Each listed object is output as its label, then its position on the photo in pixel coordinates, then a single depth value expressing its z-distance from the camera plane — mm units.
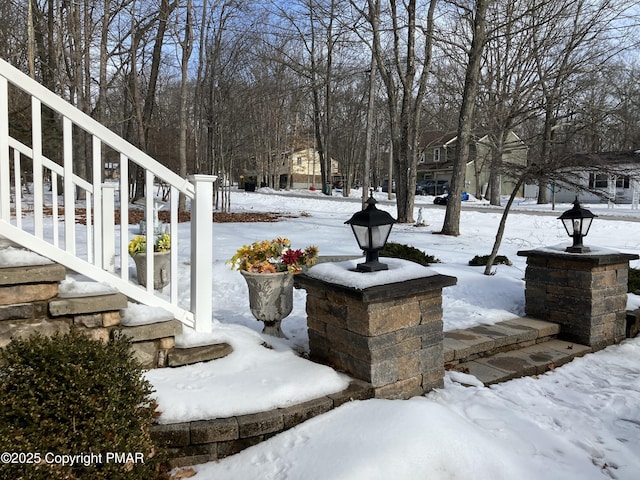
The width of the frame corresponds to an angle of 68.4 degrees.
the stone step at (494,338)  3762
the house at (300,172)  49663
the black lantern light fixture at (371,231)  3016
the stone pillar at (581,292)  4336
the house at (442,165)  38031
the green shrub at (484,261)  6910
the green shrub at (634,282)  5793
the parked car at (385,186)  44400
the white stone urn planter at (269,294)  3465
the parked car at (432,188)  36281
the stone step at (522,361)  3594
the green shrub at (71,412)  1709
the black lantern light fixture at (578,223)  4535
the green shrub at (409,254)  6844
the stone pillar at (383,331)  2773
